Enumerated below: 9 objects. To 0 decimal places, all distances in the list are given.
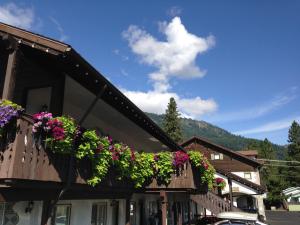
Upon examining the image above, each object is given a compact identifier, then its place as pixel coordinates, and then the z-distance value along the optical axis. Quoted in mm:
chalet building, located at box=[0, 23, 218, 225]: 7184
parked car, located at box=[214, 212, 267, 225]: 17594
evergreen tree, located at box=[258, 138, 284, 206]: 62875
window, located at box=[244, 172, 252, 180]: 41719
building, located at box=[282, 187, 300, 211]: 76000
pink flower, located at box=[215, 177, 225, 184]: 25170
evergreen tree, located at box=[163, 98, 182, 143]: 63250
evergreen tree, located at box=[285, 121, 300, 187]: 81750
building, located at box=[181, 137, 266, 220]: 38594
